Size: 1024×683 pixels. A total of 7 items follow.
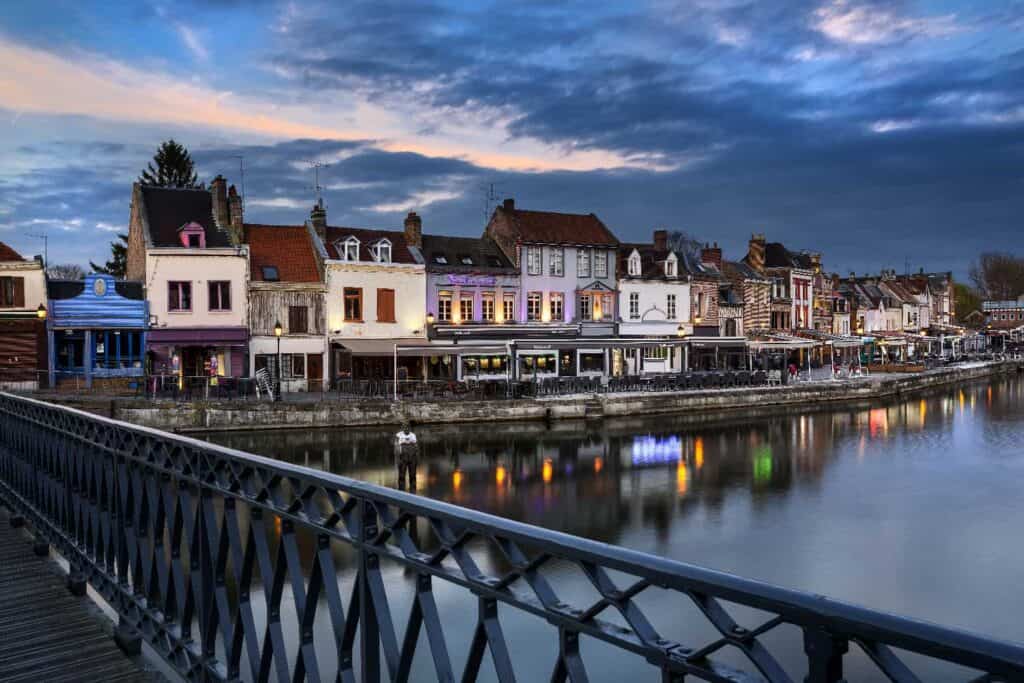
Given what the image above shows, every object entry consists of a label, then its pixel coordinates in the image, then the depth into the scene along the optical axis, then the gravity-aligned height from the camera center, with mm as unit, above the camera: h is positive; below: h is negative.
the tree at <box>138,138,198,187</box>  59500 +11072
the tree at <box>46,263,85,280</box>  86750 +5272
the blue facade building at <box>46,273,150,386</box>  35719 -358
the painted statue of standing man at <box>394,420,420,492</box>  22448 -3754
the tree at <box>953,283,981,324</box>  139350 +1928
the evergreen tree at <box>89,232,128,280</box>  58969 +4125
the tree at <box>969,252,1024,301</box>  138500 +6071
